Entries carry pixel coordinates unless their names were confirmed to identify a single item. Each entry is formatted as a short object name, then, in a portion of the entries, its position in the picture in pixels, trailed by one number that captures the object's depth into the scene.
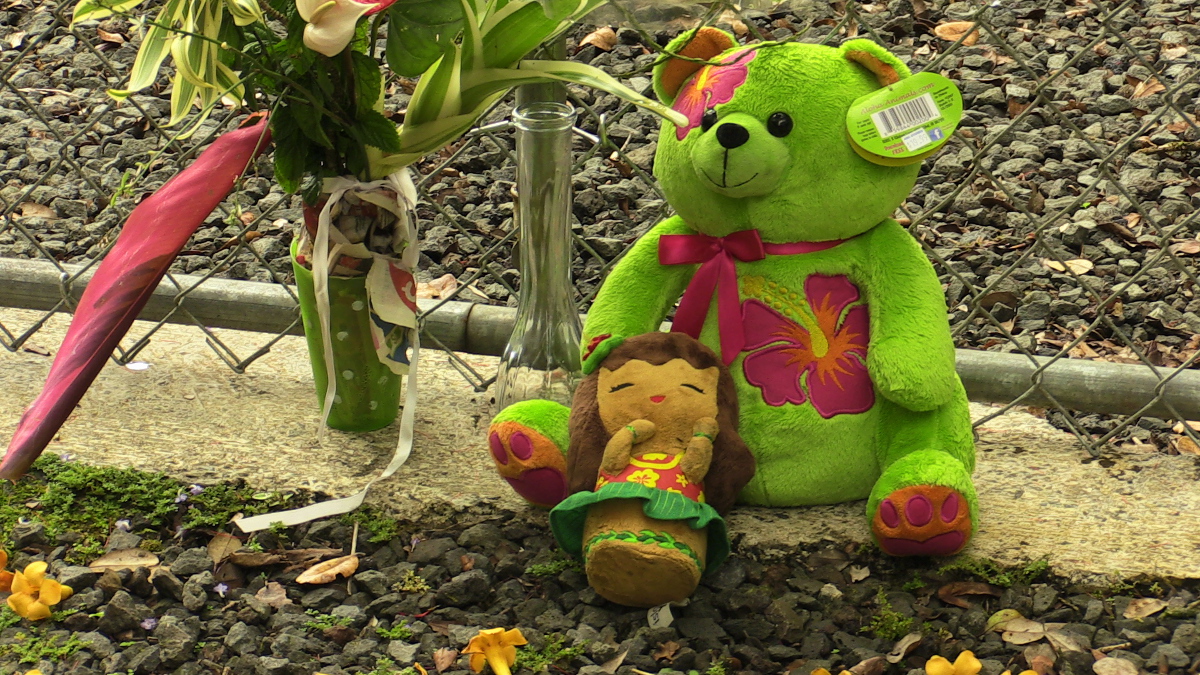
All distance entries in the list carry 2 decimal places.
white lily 1.68
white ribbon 1.84
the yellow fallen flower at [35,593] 1.76
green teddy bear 1.77
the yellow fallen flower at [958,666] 1.71
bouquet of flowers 1.76
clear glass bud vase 1.86
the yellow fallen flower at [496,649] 1.72
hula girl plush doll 1.73
